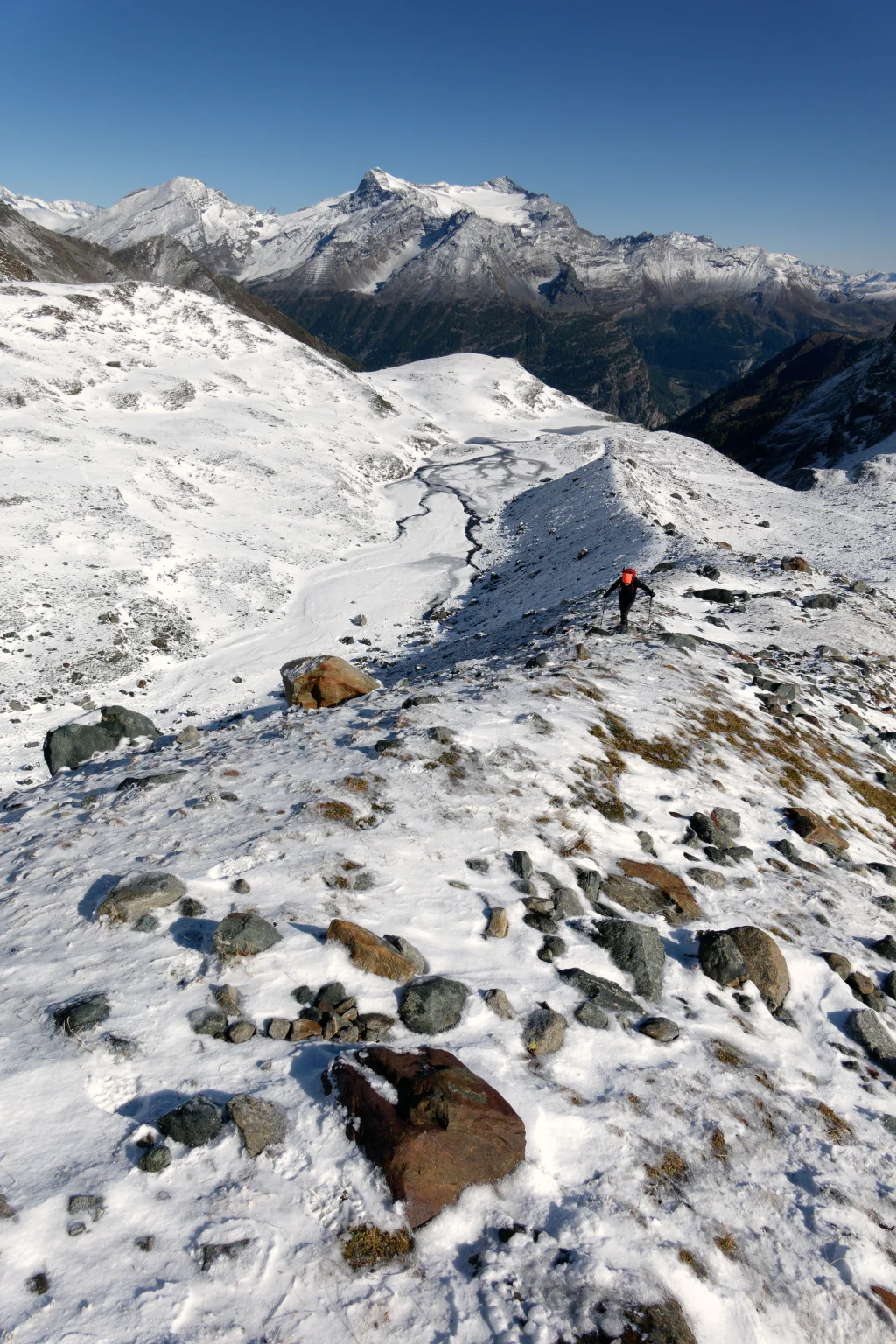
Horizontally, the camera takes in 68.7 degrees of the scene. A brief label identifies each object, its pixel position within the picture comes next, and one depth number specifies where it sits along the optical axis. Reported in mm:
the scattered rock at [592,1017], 7047
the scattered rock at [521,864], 9086
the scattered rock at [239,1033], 6156
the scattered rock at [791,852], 10766
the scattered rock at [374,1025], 6410
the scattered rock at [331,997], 6578
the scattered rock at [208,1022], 6215
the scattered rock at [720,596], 25625
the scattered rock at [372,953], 7102
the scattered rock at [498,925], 8062
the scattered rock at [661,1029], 7090
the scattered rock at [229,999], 6480
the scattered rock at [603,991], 7371
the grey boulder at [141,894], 7602
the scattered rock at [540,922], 8273
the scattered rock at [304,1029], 6316
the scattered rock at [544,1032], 6666
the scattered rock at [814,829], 11359
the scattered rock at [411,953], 7344
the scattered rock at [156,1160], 5039
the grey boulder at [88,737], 16297
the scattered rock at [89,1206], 4672
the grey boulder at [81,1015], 6078
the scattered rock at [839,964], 8680
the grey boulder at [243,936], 7102
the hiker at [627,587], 19516
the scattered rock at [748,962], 8211
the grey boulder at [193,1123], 5242
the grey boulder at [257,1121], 5262
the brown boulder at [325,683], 18484
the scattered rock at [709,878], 9820
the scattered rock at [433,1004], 6598
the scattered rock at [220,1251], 4523
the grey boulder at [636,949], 7926
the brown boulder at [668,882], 9266
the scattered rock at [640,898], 9102
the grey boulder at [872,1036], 7699
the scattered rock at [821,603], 25750
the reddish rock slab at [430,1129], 5066
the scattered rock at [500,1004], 6930
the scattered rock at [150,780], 11016
